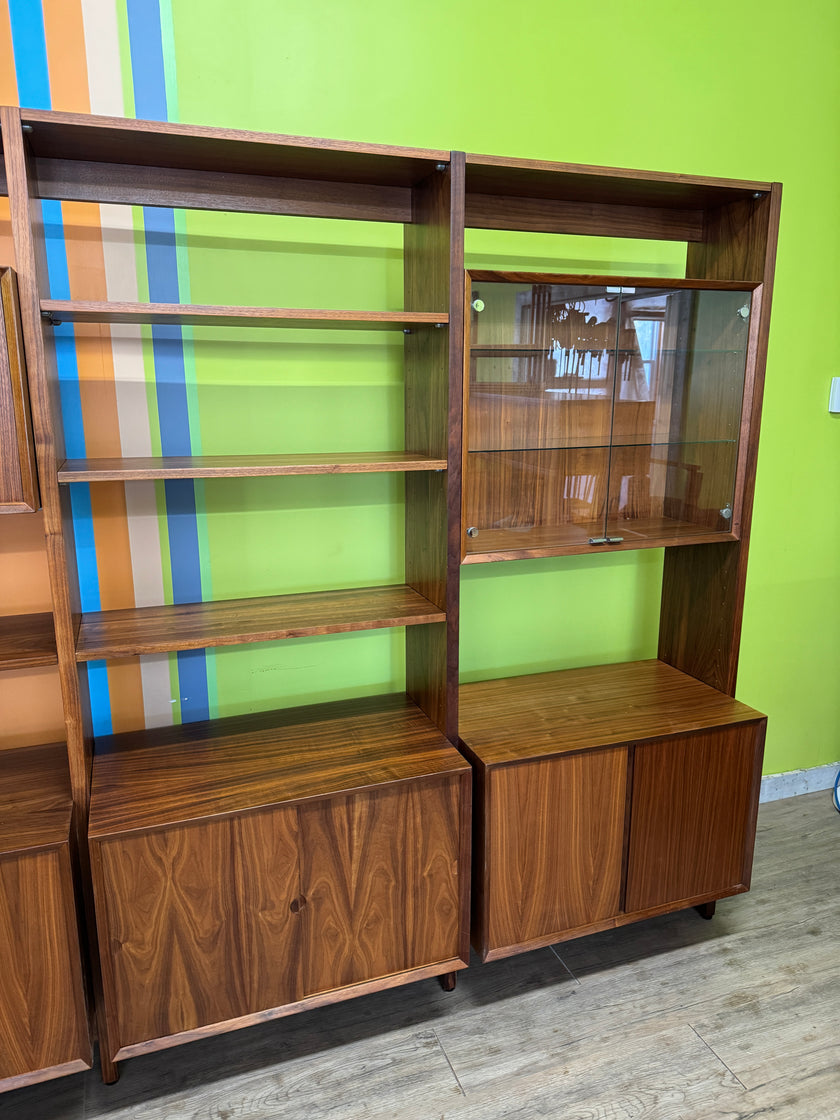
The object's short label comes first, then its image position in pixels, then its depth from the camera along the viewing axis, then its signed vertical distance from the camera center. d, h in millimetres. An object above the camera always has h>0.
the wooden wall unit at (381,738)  1234 -674
